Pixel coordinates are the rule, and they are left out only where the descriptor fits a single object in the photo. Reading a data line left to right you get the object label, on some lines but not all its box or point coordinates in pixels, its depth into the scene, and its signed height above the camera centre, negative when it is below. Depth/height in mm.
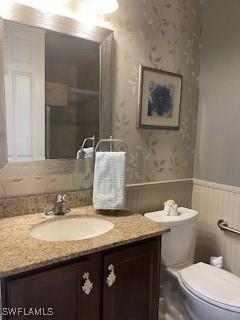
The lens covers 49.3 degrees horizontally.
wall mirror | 1234 +242
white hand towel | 1376 -257
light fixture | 1357 +660
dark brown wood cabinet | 900 -601
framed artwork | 1677 +232
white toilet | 1280 -795
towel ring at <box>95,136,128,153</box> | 1527 -59
